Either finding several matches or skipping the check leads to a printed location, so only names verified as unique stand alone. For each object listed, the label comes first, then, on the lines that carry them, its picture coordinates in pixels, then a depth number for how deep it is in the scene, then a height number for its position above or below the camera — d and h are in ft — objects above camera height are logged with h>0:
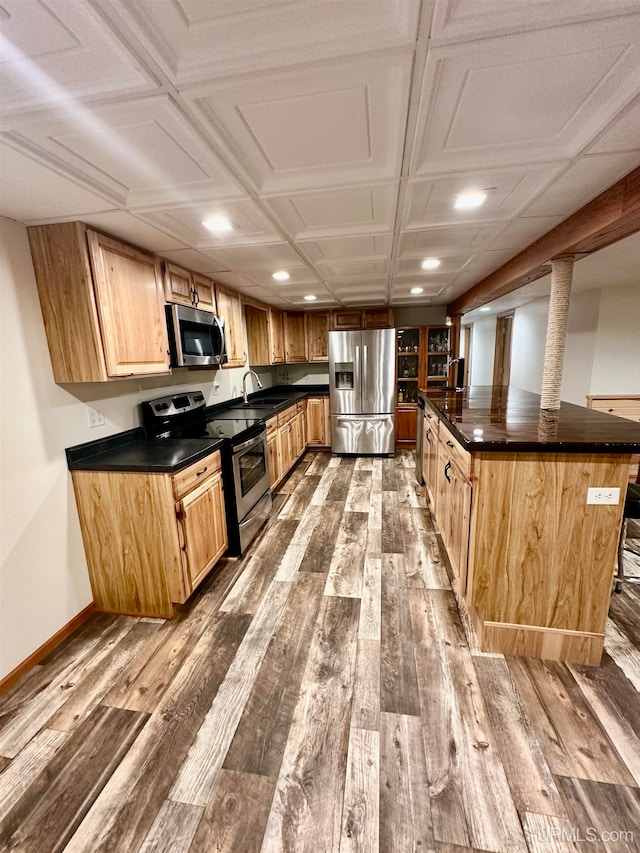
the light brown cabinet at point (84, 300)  5.67 +1.11
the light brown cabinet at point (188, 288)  7.93 +1.87
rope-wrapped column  7.22 +0.44
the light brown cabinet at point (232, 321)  10.62 +1.28
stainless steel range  8.11 -2.18
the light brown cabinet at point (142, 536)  6.22 -3.20
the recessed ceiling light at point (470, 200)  5.36 +2.46
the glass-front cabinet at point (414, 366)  16.46 -0.52
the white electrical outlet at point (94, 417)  6.77 -1.03
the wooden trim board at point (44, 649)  5.35 -4.78
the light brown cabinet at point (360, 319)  16.74 +1.88
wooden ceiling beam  4.90 +2.03
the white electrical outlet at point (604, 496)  4.98 -2.08
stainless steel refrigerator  15.30 -1.48
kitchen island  4.99 -2.73
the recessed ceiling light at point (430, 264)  9.01 +2.44
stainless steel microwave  7.82 +0.62
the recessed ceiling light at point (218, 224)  5.97 +2.43
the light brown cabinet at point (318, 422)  16.85 -3.10
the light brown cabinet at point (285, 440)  11.89 -3.12
